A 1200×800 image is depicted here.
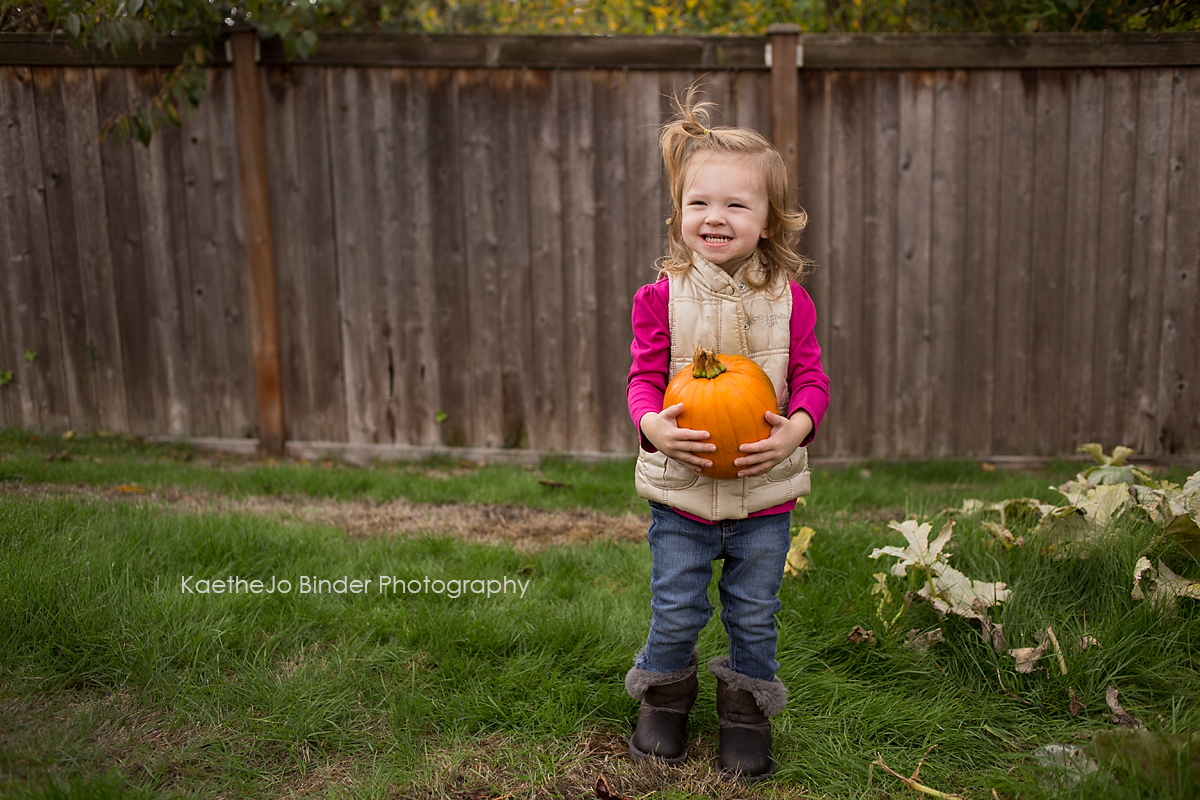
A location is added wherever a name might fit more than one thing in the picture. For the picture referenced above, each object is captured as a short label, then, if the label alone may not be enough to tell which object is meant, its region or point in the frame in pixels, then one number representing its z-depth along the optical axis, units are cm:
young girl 200
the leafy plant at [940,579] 244
